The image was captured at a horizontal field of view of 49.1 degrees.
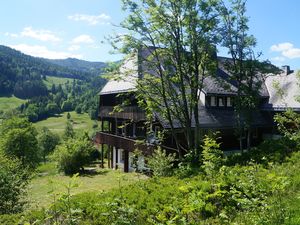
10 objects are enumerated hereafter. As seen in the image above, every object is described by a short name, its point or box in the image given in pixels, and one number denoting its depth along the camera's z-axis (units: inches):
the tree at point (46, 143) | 2748.5
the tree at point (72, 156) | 1400.1
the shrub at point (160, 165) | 745.6
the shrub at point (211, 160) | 357.1
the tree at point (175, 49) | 778.2
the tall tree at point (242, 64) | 901.2
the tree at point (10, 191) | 599.2
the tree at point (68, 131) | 3091.5
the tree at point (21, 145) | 1636.3
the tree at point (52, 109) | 6215.6
